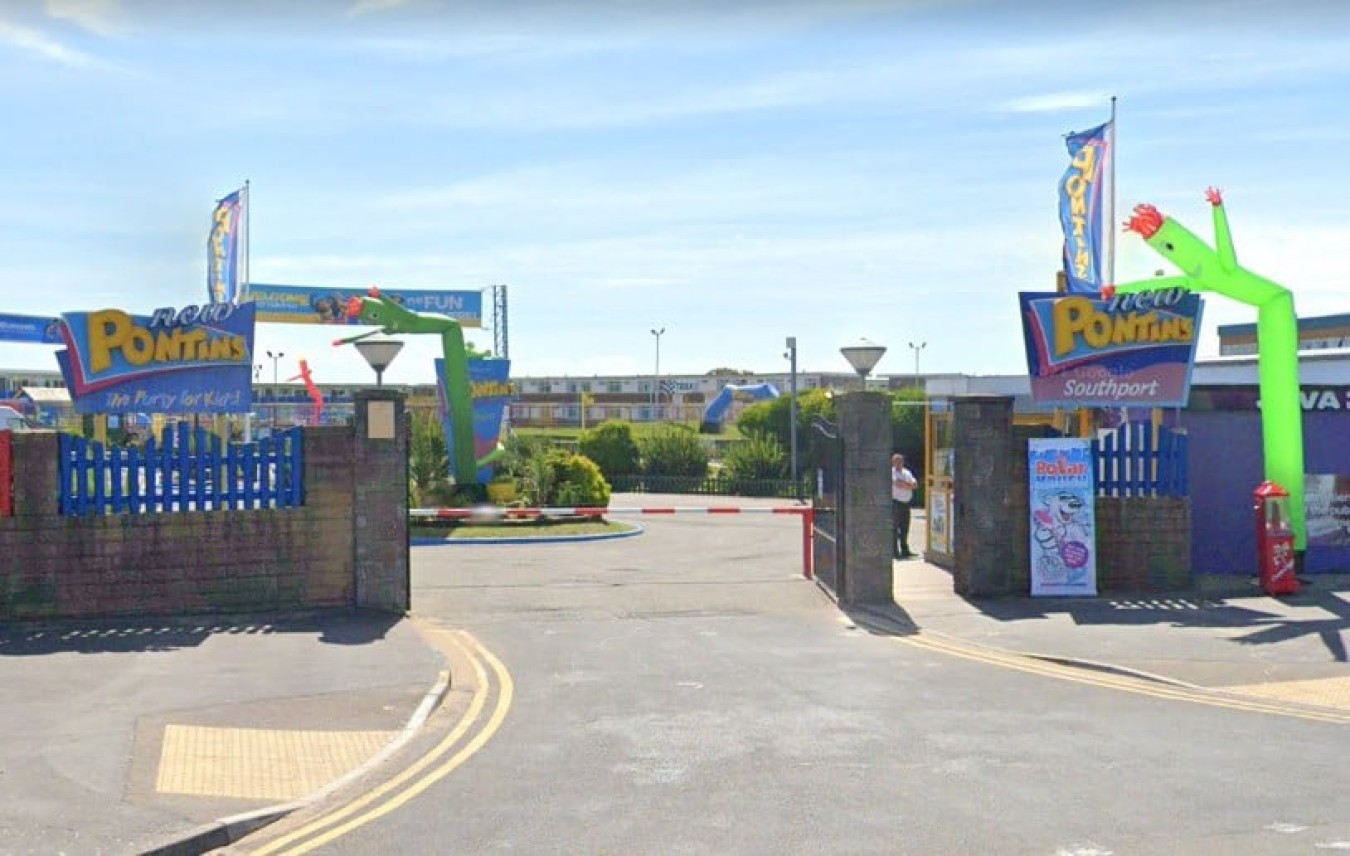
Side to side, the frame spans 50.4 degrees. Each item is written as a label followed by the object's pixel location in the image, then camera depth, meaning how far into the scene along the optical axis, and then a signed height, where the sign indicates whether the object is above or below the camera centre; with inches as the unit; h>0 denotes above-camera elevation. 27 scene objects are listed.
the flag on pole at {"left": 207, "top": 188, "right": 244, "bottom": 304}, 1326.3 +202.7
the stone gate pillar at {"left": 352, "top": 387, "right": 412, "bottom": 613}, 658.2 -20.1
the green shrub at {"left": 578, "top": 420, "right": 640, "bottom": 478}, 2000.5 +13.4
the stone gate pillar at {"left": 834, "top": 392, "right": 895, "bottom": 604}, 686.5 -20.3
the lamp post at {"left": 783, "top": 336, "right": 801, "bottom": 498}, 1867.6 +121.1
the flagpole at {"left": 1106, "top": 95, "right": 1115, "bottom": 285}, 866.8 +129.3
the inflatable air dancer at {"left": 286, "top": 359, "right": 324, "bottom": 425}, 1807.1 +100.0
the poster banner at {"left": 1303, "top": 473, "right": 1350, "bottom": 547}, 780.0 -30.2
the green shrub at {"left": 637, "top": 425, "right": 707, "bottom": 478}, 1972.2 +6.7
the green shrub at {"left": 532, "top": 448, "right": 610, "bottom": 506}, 1310.3 -20.7
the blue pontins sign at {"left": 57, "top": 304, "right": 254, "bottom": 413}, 693.3 +50.4
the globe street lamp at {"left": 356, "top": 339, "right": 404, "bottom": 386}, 813.9 +62.6
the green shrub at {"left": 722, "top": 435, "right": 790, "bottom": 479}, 1897.1 -5.9
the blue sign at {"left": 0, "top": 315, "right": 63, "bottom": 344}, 1877.5 +178.4
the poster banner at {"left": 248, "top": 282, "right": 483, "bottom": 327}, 1784.0 +197.5
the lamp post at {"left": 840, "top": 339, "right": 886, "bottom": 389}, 709.3 +50.5
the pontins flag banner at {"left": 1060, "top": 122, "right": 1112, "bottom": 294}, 874.8 +152.7
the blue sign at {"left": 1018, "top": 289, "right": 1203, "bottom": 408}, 732.7 +55.8
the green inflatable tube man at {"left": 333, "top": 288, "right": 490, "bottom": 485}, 1291.8 +65.1
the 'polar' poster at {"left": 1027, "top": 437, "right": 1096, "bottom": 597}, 700.0 -31.1
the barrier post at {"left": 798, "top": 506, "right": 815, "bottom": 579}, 818.8 -49.1
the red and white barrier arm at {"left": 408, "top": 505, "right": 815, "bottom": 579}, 822.5 -33.3
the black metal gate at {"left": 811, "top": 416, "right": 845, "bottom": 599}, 703.1 -28.5
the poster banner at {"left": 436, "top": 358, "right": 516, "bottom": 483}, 1421.0 +63.6
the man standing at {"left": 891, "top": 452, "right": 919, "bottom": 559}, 873.5 -21.8
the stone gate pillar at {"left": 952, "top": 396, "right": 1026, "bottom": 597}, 704.4 -18.3
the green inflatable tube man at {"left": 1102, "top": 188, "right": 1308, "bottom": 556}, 733.3 +58.2
